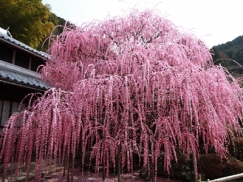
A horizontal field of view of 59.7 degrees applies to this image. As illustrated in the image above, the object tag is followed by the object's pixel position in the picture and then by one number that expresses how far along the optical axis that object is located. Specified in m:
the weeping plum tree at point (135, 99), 2.66
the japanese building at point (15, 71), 6.07
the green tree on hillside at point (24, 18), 13.86
